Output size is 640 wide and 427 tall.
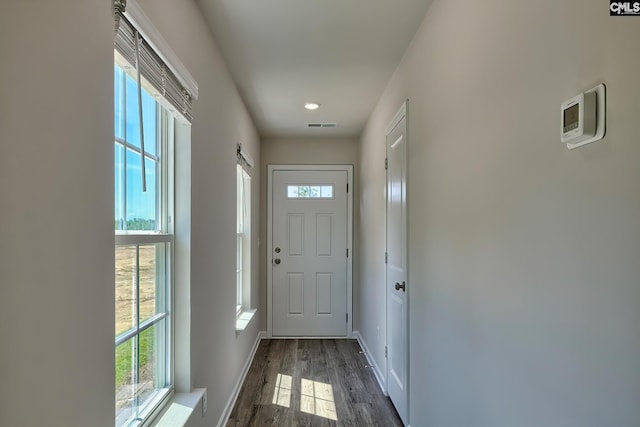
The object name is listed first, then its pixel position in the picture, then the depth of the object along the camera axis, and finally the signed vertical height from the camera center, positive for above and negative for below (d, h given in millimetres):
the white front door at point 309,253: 4848 -460
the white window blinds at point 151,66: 1185 +535
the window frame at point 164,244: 1630 -127
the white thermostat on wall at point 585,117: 849 +221
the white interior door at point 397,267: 2566 -370
